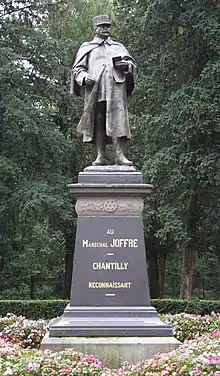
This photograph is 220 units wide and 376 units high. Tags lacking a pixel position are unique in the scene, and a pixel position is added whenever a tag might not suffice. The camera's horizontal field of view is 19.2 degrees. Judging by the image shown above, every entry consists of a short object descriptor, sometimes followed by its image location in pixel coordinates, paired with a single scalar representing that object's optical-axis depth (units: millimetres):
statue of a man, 8992
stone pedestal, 8005
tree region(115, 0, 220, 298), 18703
